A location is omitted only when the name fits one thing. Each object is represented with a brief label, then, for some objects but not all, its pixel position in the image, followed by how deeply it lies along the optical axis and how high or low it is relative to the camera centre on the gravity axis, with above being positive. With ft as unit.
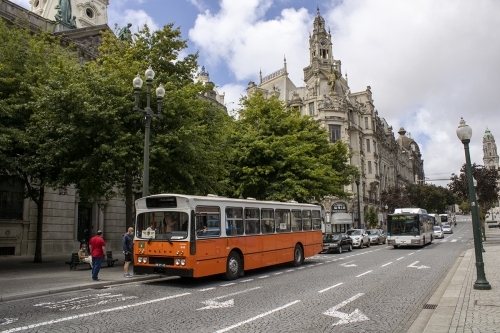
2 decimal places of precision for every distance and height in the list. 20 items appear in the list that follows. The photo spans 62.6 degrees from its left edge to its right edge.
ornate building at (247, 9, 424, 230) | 198.29 +53.51
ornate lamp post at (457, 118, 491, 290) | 35.96 -0.21
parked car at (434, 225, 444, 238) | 157.07 -7.19
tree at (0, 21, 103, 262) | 54.39 +14.90
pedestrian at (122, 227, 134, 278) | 49.42 -3.50
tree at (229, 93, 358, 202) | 92.63 +13.22
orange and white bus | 42.37 -1.92
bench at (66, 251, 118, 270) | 57.55 -5.74
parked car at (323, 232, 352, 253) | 92.89 -6.24
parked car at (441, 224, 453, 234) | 201.59 -7.96
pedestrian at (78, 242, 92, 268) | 56.11 -5.01
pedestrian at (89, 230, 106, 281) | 45.57 -3.61
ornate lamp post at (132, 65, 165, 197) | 49.98 +13.31
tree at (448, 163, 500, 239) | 127.55 +8.71
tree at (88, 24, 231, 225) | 56.13 +14.27
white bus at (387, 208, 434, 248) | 99.09 -3.59
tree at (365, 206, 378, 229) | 191.01 -1.63
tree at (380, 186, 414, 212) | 201.98 +7.75
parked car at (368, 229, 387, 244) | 129.12 -7.00
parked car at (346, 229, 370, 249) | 110.83 -6.24
